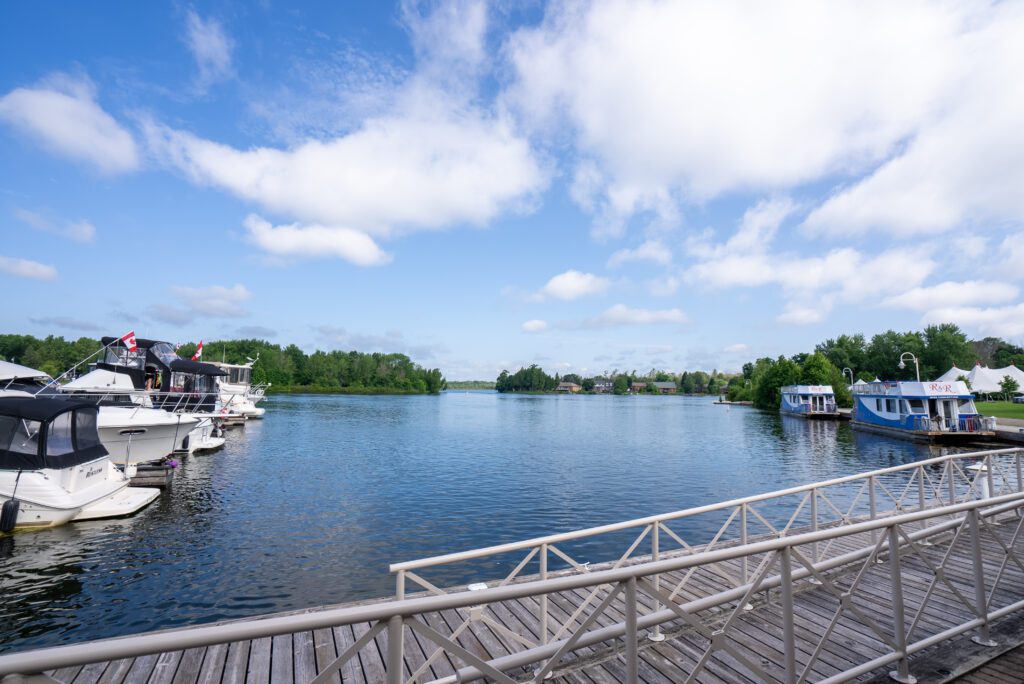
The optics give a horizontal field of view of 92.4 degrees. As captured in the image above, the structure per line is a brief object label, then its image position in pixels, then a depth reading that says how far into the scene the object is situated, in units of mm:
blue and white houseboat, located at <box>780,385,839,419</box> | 60469
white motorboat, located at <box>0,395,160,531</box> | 14430
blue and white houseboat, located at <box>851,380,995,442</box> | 35281
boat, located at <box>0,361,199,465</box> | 21750
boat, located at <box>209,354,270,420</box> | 50375
